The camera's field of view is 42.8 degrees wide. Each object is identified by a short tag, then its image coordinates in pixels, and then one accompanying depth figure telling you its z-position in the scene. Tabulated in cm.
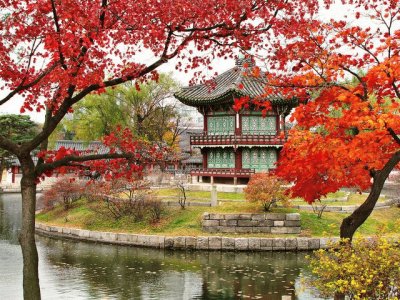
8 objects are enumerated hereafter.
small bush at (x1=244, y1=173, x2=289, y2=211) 2641
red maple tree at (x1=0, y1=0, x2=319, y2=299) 989
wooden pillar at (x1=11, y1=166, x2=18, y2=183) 6483
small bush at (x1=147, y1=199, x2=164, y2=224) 2858
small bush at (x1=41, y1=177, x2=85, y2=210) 3491
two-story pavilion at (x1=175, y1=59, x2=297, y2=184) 3725
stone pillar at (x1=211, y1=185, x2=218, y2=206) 2981
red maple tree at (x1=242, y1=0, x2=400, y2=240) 1155
